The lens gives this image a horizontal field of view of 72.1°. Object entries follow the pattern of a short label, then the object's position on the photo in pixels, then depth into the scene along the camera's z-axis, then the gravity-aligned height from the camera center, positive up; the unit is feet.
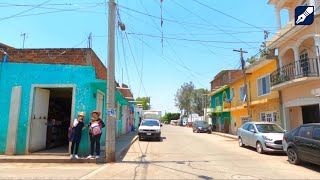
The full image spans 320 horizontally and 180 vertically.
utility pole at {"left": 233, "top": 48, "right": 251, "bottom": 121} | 63.41 +11.42
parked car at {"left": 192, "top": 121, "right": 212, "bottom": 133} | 95.77 -4.32
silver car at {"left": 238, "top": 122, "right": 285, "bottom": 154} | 34.93 -3.29
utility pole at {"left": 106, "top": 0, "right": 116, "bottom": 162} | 28.03 +3.50
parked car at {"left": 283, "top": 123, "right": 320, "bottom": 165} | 23.86 -3.09
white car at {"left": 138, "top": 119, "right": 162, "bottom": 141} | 54.25 -3.68
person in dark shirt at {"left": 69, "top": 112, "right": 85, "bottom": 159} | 28.90 -2.11
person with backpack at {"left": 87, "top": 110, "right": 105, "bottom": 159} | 28.82 -2.22
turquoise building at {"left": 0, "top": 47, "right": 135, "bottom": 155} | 31.02 +3.97
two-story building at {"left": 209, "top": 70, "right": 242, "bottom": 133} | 87.01 +7.02
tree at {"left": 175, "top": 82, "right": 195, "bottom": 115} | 207.26 +18.97
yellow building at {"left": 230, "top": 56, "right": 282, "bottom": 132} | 53.90 +6.00
